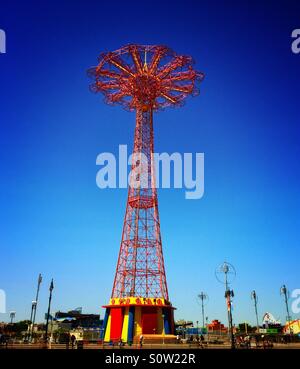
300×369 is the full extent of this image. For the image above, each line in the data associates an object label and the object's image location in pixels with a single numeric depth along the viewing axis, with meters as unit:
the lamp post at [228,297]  37.46
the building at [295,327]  77.48
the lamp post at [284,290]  58.37
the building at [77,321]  98.50
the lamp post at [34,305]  50.09
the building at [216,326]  94.56
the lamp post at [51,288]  39.78
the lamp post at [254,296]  56.37
